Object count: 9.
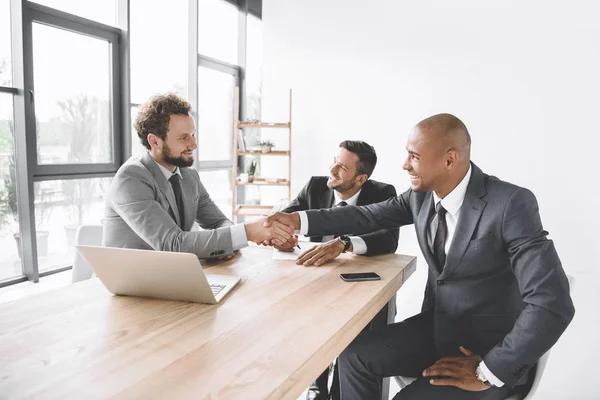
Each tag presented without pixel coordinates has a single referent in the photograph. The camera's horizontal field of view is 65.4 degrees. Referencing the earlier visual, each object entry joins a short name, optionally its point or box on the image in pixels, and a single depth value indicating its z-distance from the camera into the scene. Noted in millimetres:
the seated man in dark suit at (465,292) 1329
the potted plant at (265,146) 4812
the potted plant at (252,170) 4934
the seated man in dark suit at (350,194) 2021
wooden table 867
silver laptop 1231
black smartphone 1604
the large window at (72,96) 3377
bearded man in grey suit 1831
